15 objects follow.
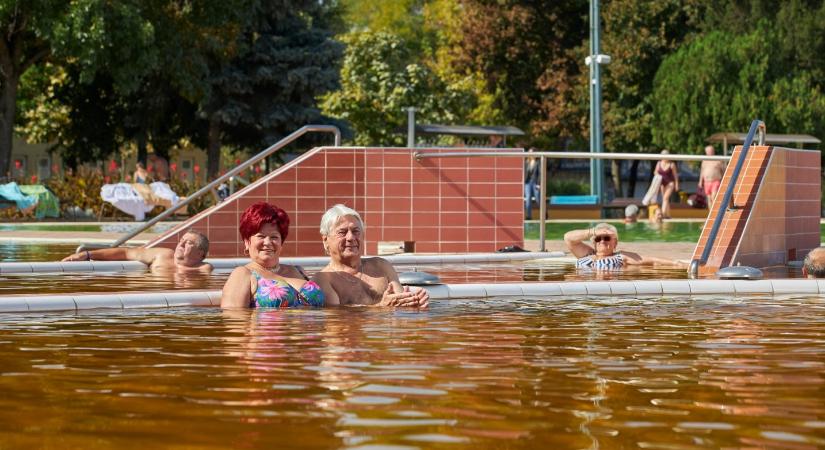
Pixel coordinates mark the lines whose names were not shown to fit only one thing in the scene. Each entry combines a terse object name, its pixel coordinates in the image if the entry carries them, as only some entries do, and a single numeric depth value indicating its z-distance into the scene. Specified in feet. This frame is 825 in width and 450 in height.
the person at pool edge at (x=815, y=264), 42.34
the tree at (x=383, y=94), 205.98
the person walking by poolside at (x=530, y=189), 113.29
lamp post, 128.88
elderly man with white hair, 31.71
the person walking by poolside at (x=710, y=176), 101.20
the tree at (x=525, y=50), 185.26
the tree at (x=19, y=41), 126.41
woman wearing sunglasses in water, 50.08
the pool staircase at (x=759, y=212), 46.85
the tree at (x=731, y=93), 164.04
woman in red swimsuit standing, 110.83
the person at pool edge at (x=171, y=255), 47.80
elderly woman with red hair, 30.96
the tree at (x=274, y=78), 152.87
